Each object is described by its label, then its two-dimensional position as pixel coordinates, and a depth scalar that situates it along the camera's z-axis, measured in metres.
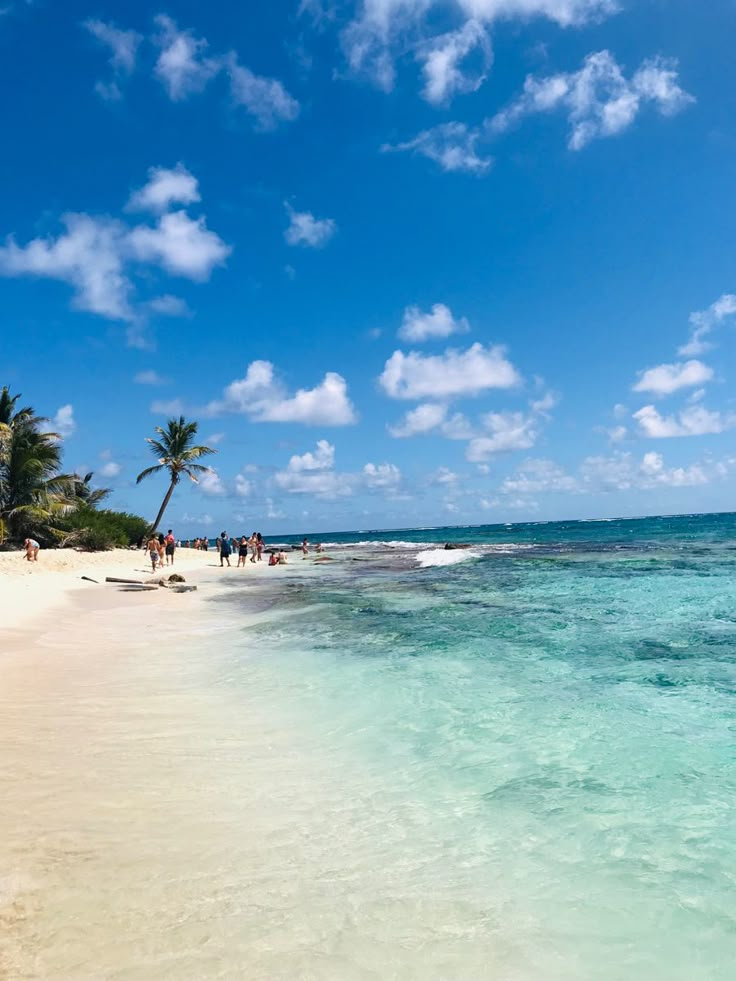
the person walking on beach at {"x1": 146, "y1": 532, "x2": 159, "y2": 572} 31.79
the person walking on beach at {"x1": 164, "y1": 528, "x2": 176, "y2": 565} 38.31
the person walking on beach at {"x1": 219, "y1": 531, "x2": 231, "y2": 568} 38.88
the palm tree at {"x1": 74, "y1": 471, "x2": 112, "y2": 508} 51.41
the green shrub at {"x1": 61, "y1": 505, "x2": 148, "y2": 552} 36.97
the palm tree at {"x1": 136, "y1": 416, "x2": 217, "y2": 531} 46.84
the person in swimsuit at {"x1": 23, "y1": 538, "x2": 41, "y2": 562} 28.22
